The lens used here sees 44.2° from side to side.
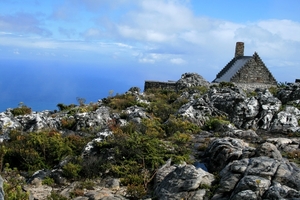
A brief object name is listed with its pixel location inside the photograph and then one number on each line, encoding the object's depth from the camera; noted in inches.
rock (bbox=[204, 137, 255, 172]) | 448.8
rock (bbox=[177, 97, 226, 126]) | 749.9
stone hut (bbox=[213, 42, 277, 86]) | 1322.6
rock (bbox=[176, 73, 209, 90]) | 1208.2
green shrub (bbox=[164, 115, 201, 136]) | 662.4
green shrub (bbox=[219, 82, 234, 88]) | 1133.7
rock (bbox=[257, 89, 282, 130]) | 745.0
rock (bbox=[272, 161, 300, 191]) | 351.3
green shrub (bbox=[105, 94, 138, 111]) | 887.1
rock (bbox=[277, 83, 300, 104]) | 937.5
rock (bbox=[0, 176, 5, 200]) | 219.1
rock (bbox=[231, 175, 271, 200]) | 330.6
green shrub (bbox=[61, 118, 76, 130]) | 723.2
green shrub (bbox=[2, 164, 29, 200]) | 348.5
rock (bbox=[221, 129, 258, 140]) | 625.7
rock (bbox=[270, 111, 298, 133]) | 702.9
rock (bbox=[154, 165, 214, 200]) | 374.0
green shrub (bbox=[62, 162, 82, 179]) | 473.7
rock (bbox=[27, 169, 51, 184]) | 461.1
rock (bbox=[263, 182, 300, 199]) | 320.2
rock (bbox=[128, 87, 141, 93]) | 1167.6
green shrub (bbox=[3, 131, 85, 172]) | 526.0
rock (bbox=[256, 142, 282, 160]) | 422.0
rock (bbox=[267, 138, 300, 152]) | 537.9
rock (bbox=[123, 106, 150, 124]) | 718.6
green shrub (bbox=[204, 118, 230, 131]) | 701.3
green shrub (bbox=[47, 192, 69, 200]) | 390.3
